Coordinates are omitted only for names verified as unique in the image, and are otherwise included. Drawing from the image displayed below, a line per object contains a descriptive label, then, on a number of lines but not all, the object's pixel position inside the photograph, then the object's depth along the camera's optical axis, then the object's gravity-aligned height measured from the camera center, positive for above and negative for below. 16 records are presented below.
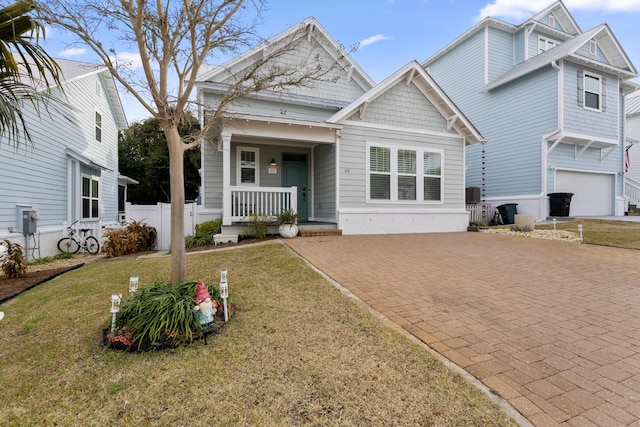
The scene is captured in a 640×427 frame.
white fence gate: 10.97 -0.26
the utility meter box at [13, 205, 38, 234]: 8.59 -0.27
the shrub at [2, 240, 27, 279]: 6.15 -1.03
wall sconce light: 10.93 +1.42
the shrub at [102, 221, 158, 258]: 9.62 -0.95
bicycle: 10.55 -1.12
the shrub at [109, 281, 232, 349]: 2.90 -1.06
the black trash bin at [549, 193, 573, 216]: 13.36 +0.19
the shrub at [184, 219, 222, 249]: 8.84 -0.71
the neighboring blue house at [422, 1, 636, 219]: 13.67 +4.55
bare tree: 3.46 +1.97
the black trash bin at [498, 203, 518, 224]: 14.07 -0.15
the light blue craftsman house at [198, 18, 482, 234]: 9.63 +1.80
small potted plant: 8.83 -0.45
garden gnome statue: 3.14 -0.97
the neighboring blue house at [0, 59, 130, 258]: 8.55 +1.32
